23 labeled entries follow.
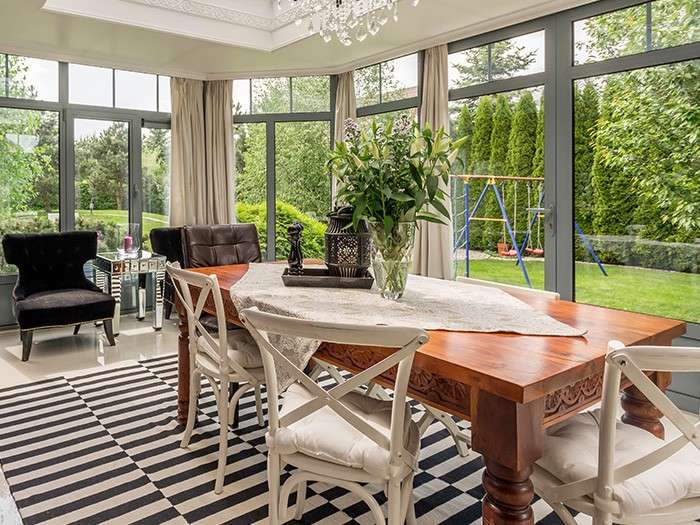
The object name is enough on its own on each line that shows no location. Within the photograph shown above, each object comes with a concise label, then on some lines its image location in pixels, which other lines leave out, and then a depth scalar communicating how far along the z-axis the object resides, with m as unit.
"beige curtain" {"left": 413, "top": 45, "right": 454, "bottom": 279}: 4.73
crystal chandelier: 2.98
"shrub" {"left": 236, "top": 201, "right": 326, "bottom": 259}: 6.17
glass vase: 2.15
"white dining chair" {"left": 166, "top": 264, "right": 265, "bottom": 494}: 2.31
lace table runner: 1.83
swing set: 4.14
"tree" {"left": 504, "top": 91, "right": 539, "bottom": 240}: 4.18
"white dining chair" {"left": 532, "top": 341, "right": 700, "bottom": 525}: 1.24
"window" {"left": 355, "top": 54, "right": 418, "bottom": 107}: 5.17
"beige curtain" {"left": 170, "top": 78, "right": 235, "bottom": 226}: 5.89
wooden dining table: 1.33
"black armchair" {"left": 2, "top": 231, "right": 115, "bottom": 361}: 4.27
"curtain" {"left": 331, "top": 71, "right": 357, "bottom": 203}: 5.75
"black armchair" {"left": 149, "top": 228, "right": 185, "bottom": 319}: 5.44
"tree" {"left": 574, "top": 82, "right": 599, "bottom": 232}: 3.81
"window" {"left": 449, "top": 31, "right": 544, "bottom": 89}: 4.12
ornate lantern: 2.51
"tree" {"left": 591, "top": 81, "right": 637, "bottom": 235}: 3.67
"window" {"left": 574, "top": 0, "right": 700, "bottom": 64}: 3.31
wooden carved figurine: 2.78
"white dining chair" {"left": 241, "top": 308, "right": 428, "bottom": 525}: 1.44
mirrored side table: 4.92
